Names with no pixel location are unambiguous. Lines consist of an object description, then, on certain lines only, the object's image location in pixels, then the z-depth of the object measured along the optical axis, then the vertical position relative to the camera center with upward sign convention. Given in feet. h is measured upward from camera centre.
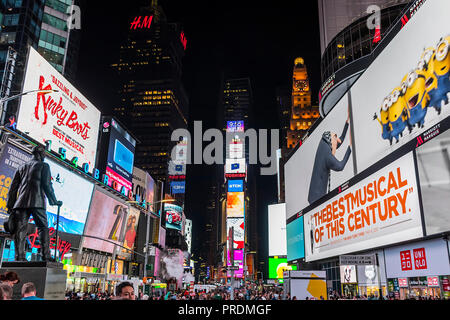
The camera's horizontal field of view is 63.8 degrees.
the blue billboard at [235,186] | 497.87 +107.06
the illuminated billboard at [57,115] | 111.45 +51.64
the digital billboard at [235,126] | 547.61 +207.67
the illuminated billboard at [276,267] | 241.35 +0.15
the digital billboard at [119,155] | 187.73 +58.00
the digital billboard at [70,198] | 124.36 +24.43
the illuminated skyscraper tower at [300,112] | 441.68 +184.26
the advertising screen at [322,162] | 102.12 +34.09
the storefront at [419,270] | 65.98 -0.19
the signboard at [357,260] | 70.90 +1.56
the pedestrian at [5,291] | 17.67 -1.32
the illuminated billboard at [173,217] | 389.80 +51.36
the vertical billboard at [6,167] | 95.86 +25.10
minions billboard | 61.41 +34.82
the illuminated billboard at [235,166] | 510.17 +137.31
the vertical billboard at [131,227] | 193.88 +19.96
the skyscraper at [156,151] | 637.71 +196.70
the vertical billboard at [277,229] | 241.76 +25.27
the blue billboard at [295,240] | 143.54 +11.21
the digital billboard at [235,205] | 485.97 +80.06
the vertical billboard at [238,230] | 449.02 +45.45
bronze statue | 35.55 +6.10
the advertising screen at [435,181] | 59.52 +14.53
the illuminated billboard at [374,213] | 70.18 +12.57
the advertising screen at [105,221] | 155.74 +19.88
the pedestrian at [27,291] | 17.08 -1.22
